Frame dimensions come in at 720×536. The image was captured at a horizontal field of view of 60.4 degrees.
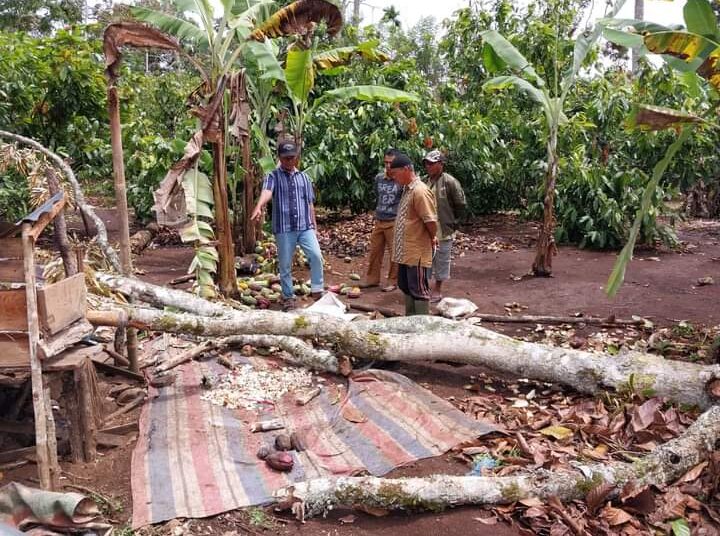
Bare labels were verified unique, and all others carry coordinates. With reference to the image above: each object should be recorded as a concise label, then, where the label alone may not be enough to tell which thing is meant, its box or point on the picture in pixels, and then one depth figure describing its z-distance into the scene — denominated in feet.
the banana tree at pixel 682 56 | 11.48
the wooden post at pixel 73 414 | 11.44
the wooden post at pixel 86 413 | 11.39
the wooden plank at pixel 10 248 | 13.85
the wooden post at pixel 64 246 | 11.96
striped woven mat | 10.29
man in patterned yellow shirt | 16.65
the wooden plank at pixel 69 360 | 10.89
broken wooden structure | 9.53
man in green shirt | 21.63
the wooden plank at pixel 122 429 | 12.64
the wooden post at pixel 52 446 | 9.93
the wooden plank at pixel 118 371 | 14.73
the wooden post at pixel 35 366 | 9.30
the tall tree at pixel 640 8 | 68.18
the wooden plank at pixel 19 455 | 11.38
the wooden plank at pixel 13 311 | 9.93
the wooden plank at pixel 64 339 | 9.66
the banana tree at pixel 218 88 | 18.95
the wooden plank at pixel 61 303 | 9.82
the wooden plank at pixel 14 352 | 10.23
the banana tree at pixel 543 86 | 22.31
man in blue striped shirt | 19.97
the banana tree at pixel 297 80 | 23.29
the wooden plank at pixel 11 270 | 13.48
